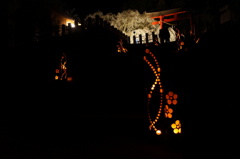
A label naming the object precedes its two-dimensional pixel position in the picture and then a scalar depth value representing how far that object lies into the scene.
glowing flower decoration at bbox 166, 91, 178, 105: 4.25
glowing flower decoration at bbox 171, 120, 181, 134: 4.21
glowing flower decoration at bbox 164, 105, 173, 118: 4.27
